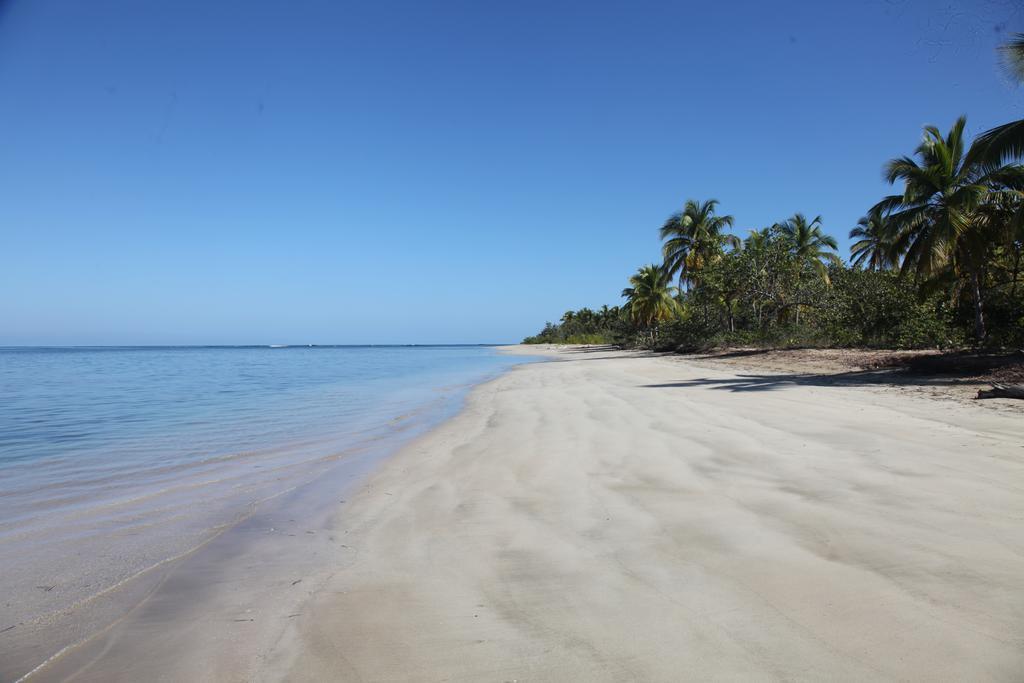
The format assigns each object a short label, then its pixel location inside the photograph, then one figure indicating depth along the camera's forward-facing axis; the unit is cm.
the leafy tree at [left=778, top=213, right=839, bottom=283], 4019
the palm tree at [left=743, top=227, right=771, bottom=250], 3106
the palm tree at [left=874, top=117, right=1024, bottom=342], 1458
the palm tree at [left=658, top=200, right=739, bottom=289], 3991
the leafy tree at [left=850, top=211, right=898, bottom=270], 3762
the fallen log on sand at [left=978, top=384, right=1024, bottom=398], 834
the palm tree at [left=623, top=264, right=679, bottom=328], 5244
